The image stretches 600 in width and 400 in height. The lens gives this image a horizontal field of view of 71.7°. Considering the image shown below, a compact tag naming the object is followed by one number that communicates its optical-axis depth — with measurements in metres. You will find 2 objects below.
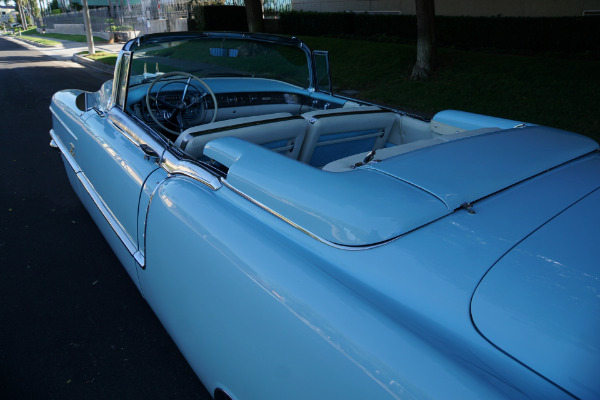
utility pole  16.52
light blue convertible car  0.96
